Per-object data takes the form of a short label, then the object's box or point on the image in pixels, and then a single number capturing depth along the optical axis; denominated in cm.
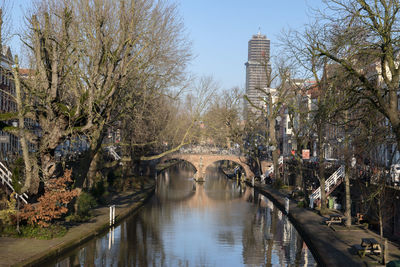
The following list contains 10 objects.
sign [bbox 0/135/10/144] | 2705
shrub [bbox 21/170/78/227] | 2494
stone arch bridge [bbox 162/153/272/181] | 8594
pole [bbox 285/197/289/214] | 4106
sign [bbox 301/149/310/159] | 4881
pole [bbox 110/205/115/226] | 3359
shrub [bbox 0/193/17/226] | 2464
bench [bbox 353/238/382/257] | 2234
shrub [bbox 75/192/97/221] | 3146
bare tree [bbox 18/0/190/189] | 2586
